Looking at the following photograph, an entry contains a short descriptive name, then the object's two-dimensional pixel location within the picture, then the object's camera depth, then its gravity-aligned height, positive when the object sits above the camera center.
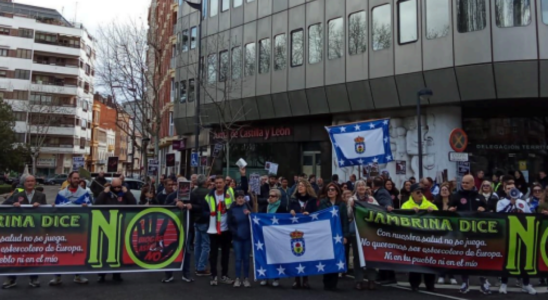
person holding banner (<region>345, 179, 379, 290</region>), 8.31 -1.30
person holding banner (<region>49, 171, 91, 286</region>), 8.99 -0.23
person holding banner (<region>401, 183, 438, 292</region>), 8.30 -0.41
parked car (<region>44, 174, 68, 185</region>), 59.54 +0.24
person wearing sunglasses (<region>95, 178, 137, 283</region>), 8.81 -0.26
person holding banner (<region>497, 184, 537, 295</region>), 9.11 -0.37
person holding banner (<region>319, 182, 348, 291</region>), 8.23 -0.43
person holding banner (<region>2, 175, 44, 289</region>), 8.17 -0.30
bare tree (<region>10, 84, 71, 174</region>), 58.75 +9.34
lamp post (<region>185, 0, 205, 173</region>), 24.64 +4.47
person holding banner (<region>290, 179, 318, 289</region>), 8.55 -0.28
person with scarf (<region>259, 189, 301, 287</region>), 8.51 -0.41
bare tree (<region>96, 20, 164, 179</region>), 27.44 +6.56
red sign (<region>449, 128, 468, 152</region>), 15.87 +1.53
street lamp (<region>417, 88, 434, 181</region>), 17.41 +3.06
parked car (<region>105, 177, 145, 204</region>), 22.61 -0.13
